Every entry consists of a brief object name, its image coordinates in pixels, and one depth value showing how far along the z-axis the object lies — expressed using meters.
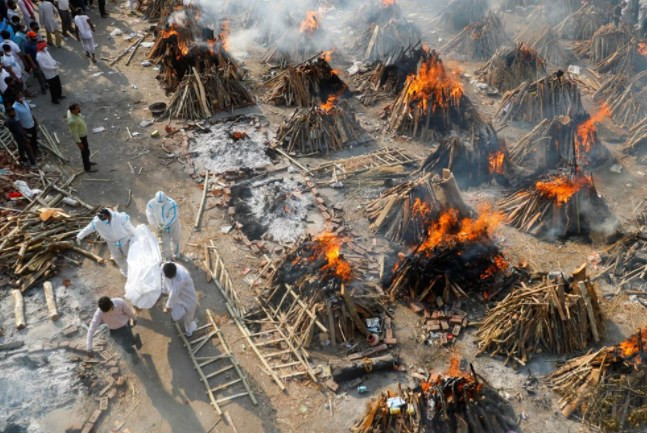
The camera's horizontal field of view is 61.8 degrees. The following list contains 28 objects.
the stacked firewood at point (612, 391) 8.36
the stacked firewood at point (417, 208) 11.73
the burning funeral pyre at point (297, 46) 19.09
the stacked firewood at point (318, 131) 14.86
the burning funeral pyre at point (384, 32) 19.50
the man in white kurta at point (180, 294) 8.89
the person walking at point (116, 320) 8.61
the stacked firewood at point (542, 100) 15.94
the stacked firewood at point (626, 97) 16.05
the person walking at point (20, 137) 12.92
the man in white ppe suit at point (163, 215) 10.45
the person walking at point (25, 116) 13.27
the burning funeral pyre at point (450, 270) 10.48
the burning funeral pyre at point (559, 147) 14.14
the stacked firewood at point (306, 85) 16.78
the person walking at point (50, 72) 15.50
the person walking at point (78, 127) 12.66
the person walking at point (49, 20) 18.44
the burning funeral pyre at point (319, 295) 9.73
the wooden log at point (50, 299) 9.94
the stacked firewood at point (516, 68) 17.81
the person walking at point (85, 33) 17.75
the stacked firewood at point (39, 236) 10.78
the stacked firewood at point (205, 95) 16.09
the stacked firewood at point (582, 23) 21.19
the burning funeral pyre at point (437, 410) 7.86
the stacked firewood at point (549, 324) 9.41
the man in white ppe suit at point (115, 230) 9.92
